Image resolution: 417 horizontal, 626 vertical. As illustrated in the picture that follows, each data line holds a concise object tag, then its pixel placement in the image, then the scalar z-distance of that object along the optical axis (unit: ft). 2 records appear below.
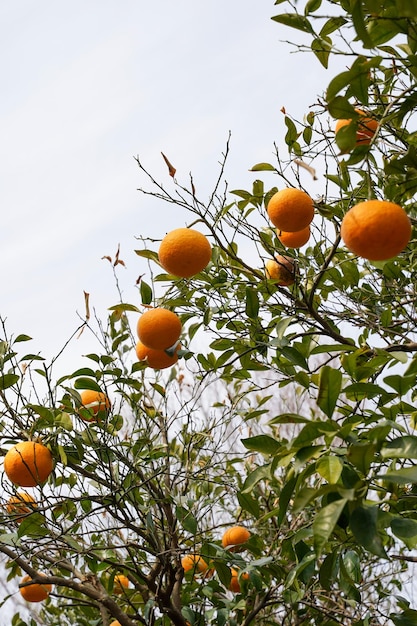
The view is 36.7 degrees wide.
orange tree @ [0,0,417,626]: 3.36
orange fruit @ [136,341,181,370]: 5.75
